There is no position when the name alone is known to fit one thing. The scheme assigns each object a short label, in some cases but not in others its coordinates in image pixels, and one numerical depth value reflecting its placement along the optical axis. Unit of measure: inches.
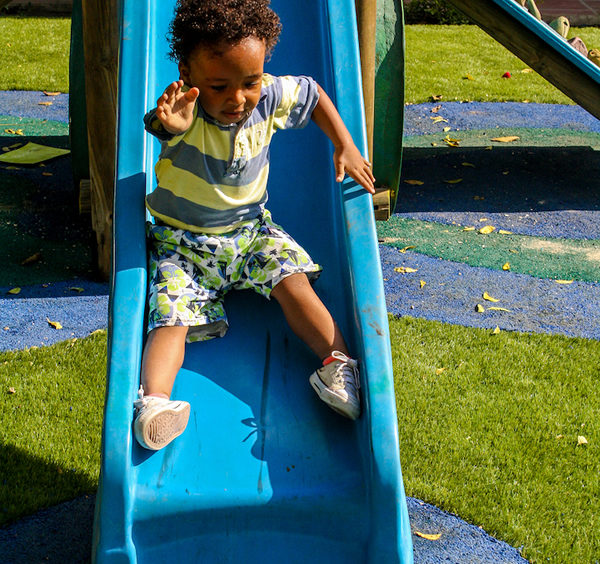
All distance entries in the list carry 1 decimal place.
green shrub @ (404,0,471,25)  471.2
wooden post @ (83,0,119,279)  157.8
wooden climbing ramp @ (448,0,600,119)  190.7
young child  95.8
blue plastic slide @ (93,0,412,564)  84.5
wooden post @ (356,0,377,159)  165.5
